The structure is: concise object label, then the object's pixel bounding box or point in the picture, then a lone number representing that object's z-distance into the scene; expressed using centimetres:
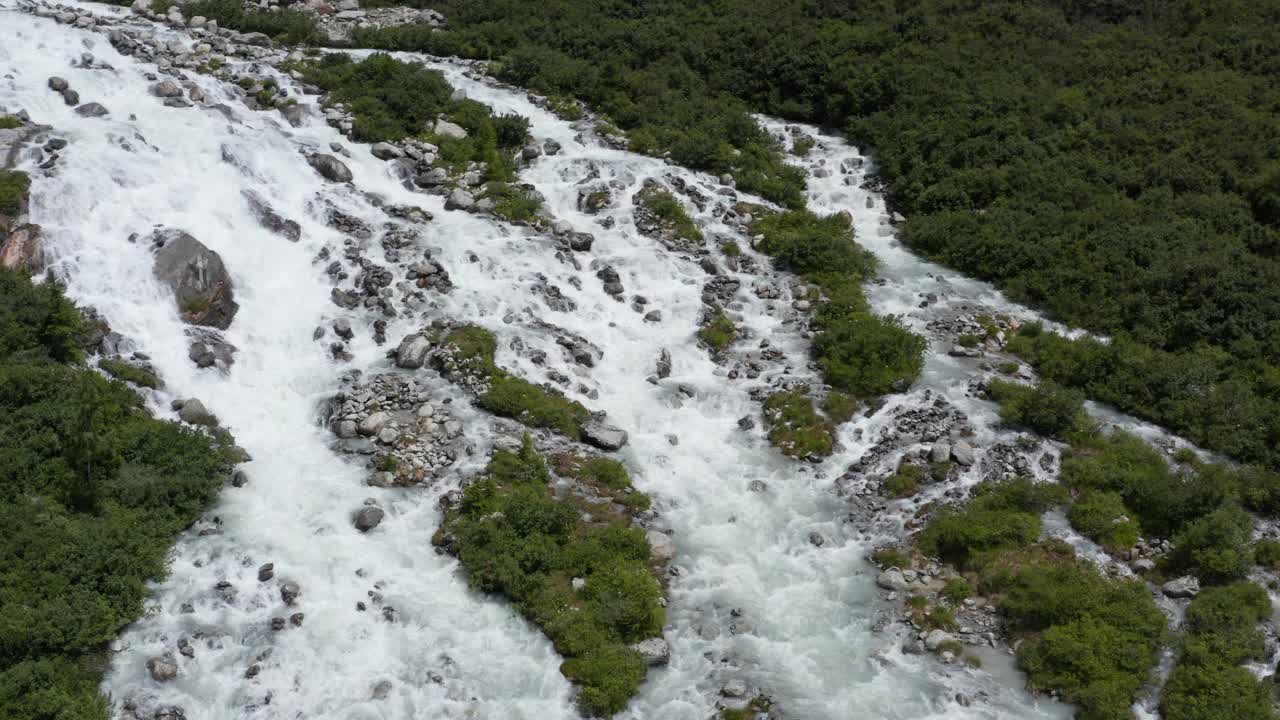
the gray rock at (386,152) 3597
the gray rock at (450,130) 3809
